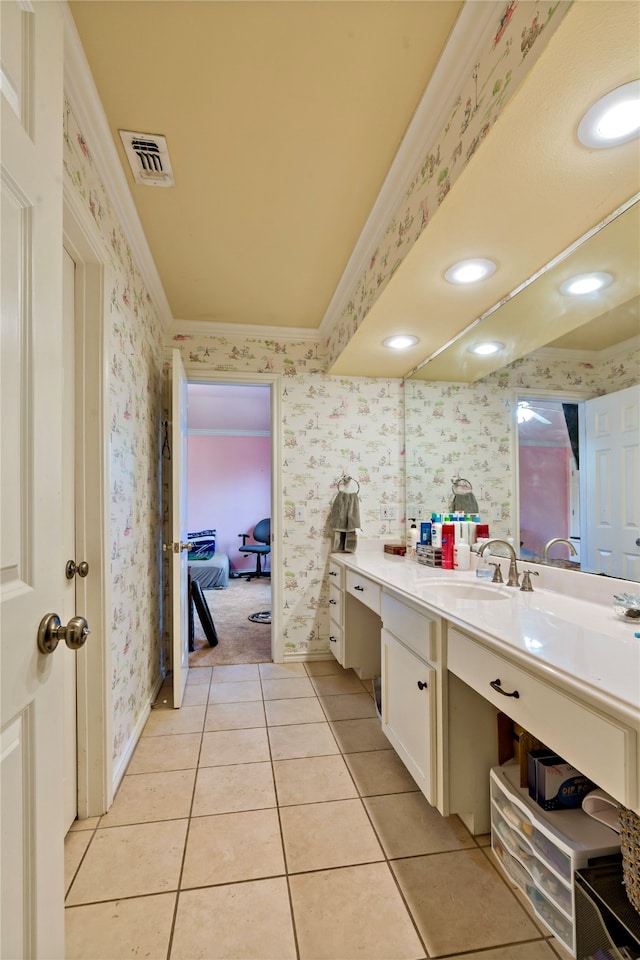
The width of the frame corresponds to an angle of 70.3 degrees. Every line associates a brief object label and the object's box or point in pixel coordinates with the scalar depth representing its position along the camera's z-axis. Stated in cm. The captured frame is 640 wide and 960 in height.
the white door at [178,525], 253
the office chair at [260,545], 662
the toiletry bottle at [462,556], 237
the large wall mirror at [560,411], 148
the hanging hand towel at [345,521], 315
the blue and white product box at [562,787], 125
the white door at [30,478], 67
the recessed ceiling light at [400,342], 256
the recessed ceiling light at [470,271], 175
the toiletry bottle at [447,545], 243
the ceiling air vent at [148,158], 159
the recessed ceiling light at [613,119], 104
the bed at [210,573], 568
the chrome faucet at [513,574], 190
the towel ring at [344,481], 329
